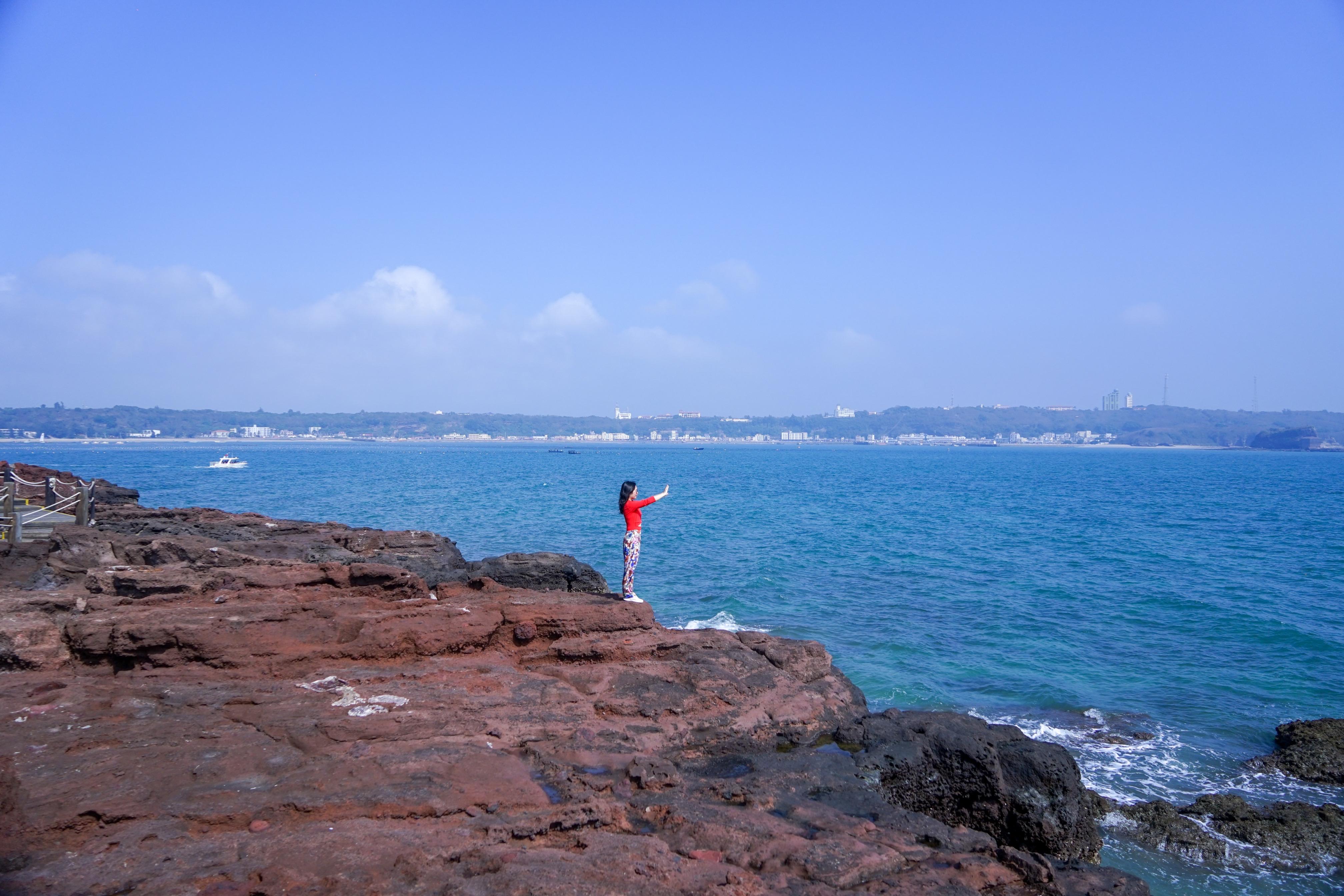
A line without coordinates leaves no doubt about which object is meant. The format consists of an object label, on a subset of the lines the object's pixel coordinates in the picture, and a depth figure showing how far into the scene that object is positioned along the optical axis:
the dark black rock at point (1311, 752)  10.41
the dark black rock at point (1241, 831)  8.39
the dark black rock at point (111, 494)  26.14
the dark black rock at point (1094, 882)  5.21
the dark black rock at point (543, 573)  14.13
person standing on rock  11.48
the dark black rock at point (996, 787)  7.05
